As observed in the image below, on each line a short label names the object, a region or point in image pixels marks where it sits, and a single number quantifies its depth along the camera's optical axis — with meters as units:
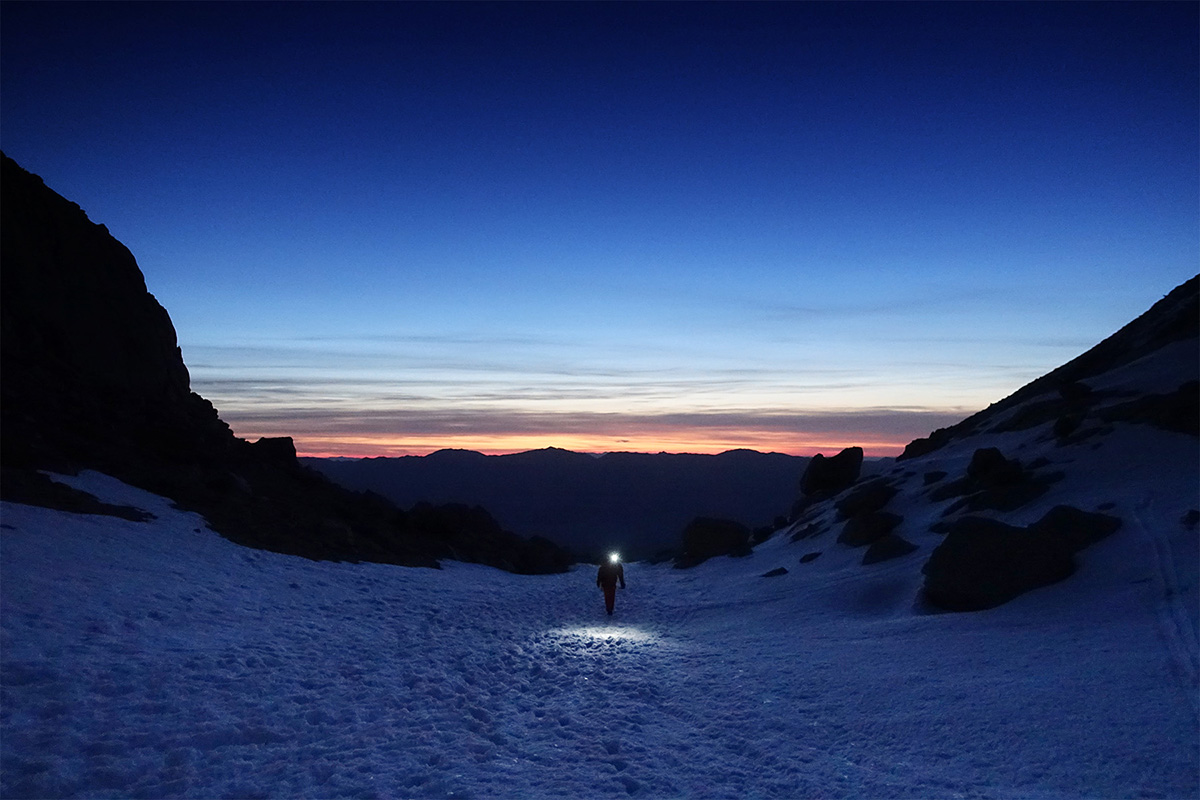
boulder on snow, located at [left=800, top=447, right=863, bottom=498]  37.84
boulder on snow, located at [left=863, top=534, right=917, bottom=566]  18.56
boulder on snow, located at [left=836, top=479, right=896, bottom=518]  24.89
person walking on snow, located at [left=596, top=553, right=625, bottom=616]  18.11
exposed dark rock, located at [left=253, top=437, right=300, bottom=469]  36.53
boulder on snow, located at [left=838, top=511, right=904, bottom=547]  21.25
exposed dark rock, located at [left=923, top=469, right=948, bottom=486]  25.17
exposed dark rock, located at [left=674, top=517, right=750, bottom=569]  31.05
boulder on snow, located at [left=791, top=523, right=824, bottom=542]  25.72
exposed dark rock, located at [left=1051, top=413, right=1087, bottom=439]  22.42
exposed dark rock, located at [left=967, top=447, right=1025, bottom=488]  20.72
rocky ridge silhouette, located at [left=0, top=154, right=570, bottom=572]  22.69
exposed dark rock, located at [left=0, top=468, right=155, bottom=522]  16.05
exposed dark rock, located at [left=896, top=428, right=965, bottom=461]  35.03
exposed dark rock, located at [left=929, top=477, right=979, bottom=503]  22.27
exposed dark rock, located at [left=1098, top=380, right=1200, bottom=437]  19.02
